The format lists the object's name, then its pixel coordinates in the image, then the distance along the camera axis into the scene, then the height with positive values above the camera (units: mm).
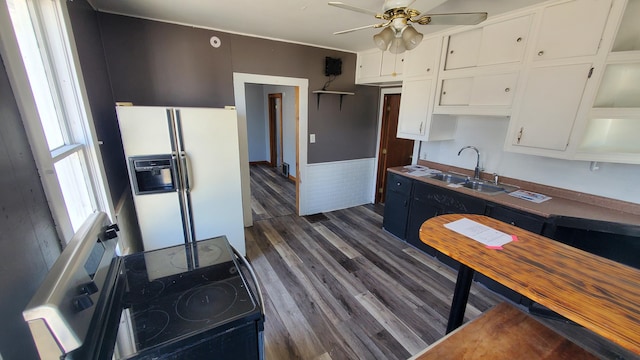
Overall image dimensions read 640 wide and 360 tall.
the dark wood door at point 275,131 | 6398 -366
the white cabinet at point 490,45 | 2127 +711
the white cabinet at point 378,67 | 3299 +725
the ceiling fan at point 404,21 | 1485 +614
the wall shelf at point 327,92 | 3641 +377
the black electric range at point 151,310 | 686 -774
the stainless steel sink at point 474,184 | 2622 -690
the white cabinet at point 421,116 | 2924 +53
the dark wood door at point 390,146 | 4184 -444
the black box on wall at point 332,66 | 3570 +744
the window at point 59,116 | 1105 -21
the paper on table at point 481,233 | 1253 -583
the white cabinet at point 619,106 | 1715 +137
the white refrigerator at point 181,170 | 2121 -506
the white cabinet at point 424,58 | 2754 +707
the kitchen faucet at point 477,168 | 2922 -527
